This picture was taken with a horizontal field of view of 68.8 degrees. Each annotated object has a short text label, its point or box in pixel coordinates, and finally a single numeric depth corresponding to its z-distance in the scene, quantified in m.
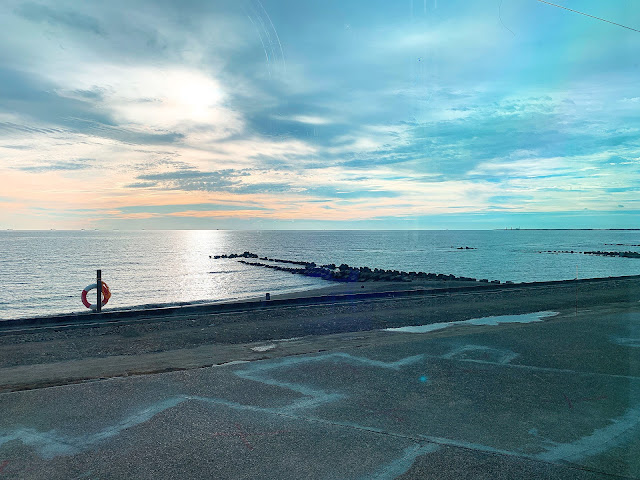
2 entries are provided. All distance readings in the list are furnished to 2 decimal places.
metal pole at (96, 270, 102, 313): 15.26
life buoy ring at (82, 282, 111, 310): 15.73
